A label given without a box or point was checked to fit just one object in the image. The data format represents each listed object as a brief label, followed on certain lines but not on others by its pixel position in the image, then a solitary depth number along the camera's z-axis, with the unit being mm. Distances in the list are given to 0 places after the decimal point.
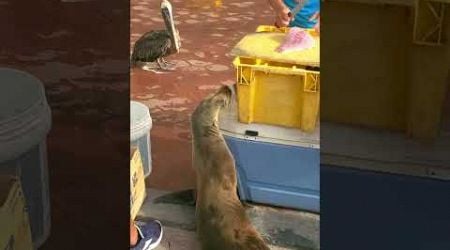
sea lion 5946
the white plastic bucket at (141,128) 6297
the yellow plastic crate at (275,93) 5646
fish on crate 5510
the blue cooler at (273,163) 5786
